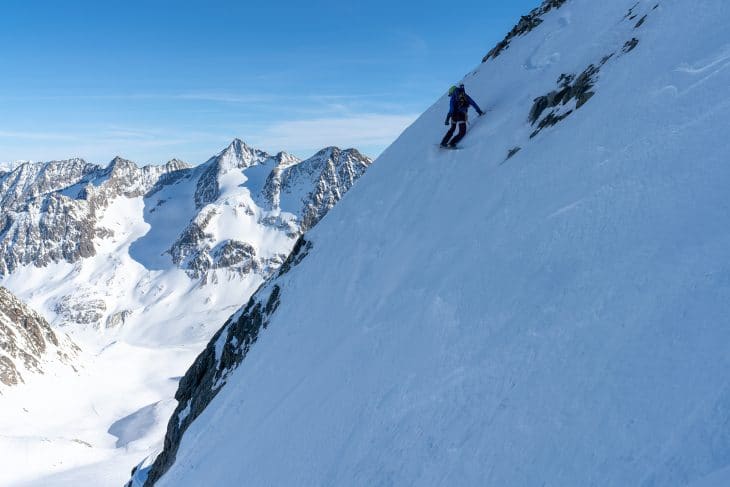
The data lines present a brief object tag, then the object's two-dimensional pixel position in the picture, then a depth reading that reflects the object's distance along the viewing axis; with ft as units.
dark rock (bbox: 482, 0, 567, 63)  86.29
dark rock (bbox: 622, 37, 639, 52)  46.55
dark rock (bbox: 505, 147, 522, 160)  48.51
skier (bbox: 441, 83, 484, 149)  61.57
